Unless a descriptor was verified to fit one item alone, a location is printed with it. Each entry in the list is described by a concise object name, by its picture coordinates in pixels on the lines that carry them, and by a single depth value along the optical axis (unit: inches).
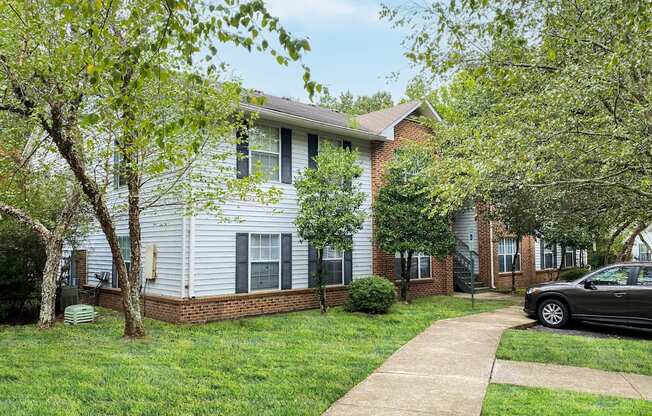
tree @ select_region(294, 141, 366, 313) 479.2
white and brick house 449.1
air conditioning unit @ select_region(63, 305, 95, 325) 447.8
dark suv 387.5
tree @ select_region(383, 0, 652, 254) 265.4
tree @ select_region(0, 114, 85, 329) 407.8
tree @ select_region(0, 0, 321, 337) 153.4
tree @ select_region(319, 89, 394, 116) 1561.9
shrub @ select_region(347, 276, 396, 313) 490.0
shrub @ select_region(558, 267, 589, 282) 813.2
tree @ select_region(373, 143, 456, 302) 539.5
